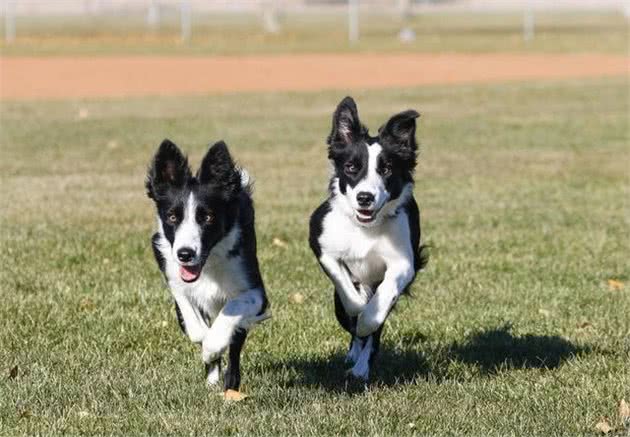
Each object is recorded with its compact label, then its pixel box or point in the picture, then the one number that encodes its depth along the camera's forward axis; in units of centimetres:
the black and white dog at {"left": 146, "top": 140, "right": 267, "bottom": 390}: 1227
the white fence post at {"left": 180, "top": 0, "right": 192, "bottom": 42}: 10027
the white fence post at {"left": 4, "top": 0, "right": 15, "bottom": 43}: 9715
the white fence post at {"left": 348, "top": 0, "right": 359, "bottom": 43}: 10003
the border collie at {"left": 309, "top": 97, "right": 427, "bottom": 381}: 1343
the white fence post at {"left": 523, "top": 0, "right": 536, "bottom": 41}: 10203
